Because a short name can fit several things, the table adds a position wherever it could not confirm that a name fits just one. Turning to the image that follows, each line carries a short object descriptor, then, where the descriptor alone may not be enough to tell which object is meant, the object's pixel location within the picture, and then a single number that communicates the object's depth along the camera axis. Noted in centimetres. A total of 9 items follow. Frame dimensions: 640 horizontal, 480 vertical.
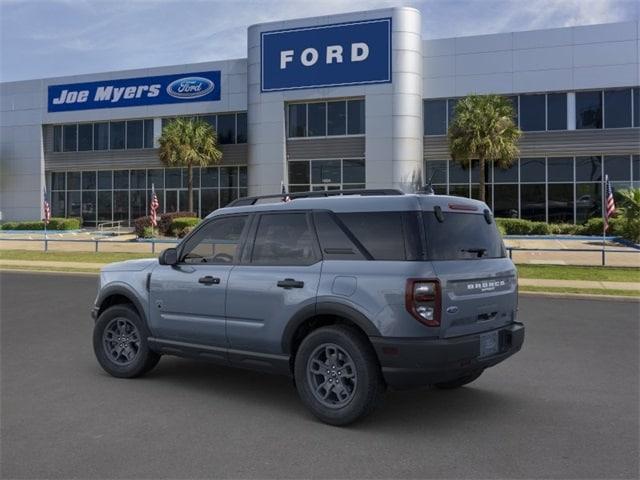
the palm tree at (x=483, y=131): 2875
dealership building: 3030
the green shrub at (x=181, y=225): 2995
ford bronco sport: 456
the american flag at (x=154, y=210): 2855
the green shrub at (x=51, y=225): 3712
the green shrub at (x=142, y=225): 3130
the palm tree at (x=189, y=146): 3403
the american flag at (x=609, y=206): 2170
